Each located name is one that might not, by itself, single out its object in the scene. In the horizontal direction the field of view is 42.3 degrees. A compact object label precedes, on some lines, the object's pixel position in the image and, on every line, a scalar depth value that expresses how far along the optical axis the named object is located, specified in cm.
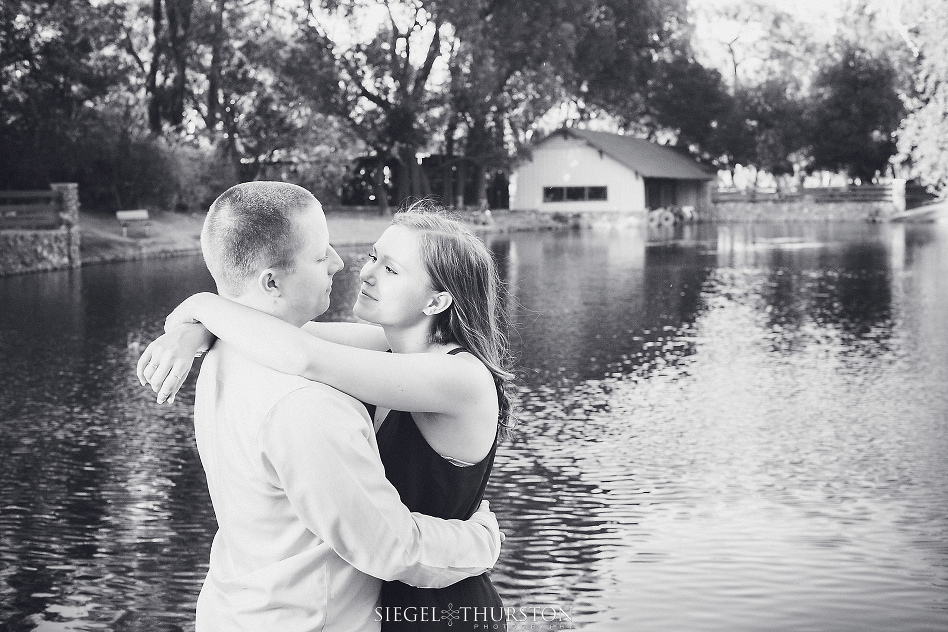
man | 213
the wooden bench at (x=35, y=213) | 2595
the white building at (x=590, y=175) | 5531
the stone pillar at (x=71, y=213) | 2614
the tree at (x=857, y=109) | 5684
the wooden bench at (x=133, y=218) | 3192
